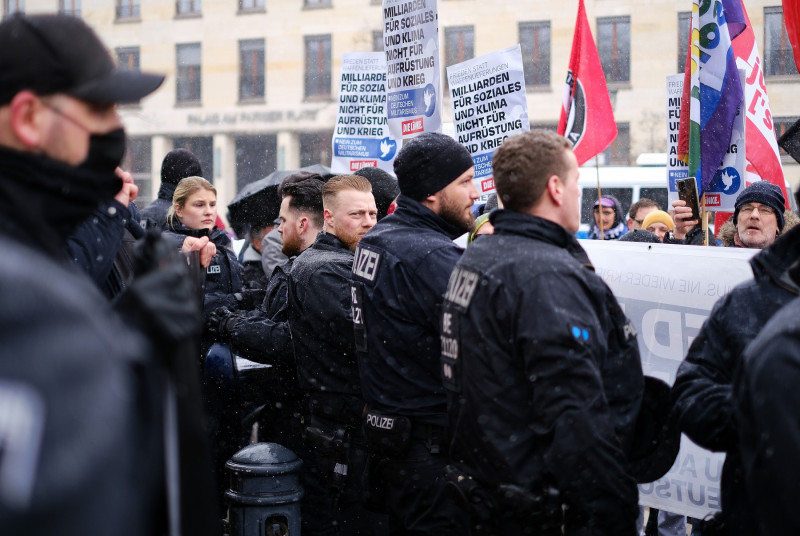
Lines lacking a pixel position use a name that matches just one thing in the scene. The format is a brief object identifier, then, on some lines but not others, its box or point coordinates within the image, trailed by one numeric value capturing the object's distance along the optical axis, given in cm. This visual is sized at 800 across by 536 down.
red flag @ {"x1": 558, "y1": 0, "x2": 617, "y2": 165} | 773
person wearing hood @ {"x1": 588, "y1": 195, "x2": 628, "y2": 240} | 1193
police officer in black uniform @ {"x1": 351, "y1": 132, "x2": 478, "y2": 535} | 387
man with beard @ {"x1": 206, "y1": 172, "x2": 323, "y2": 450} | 528
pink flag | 697
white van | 2266
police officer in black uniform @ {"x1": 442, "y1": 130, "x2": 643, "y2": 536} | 284
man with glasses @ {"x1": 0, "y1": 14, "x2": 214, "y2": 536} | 118
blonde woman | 651
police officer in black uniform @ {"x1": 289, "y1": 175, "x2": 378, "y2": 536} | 473
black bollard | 475
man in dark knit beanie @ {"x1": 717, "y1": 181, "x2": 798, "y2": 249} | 575
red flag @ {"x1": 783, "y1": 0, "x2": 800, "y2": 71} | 575
